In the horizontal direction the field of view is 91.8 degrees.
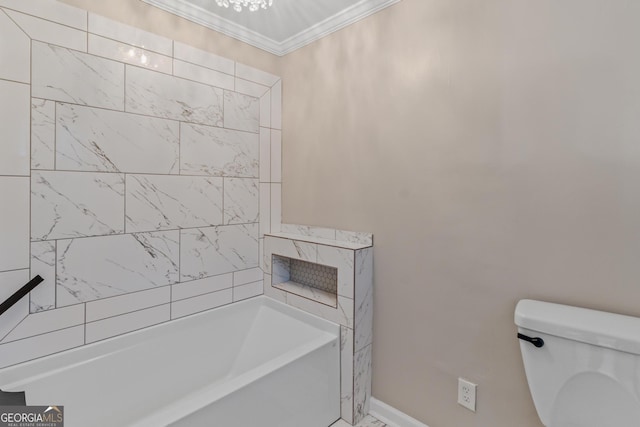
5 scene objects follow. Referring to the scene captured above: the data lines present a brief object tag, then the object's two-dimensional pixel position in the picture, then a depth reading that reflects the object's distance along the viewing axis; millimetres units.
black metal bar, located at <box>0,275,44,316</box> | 1304
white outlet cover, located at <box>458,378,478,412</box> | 1461
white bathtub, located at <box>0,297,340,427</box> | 1349
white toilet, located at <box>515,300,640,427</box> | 979
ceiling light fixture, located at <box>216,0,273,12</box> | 1406
